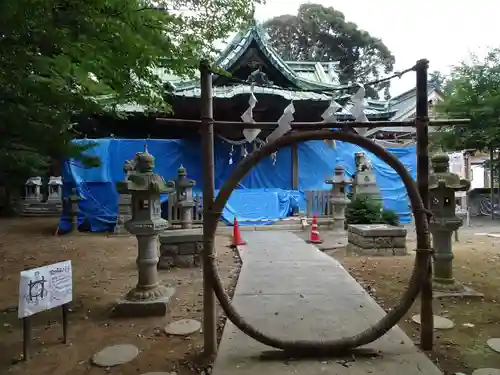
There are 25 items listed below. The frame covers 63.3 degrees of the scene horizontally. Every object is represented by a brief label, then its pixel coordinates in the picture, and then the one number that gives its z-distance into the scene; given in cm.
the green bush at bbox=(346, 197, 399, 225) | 993
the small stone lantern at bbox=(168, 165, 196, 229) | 1109
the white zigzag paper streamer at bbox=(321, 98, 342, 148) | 345
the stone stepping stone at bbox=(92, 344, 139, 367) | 344
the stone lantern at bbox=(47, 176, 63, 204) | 2051
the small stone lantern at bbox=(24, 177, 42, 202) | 2089
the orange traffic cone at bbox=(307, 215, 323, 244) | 959
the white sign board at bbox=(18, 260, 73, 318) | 346
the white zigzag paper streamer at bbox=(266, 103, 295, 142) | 337
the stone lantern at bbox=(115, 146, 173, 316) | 480
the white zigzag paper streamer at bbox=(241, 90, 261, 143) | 358
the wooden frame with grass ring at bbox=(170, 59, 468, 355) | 337
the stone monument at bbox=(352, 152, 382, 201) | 1212
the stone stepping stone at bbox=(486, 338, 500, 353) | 360
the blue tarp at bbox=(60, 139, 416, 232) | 1255
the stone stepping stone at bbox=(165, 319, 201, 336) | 408
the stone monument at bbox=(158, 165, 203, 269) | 713
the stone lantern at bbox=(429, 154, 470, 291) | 518
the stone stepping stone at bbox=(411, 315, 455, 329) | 414
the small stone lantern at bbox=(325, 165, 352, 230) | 1116
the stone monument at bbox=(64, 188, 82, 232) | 1223
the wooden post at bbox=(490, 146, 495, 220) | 1457
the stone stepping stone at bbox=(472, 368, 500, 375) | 313
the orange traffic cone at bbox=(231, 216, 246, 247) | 907
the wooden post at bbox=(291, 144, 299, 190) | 1436
